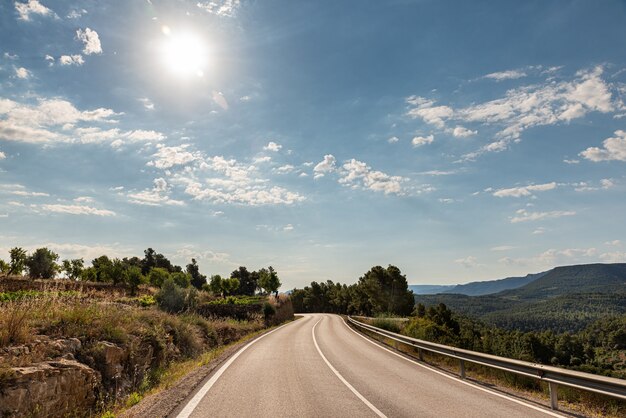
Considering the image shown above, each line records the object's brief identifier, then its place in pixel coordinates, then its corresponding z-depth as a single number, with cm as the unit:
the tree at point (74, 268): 7231
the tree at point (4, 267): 5419
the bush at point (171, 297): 2792
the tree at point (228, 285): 9888
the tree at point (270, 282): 10619
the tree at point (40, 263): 4891
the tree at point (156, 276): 7669
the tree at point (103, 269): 6325
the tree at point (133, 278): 5591
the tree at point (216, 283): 10019
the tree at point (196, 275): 13625
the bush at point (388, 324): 2719
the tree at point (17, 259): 4534
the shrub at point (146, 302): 3158
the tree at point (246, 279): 14750
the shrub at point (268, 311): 4368
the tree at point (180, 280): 6026
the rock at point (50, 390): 626
